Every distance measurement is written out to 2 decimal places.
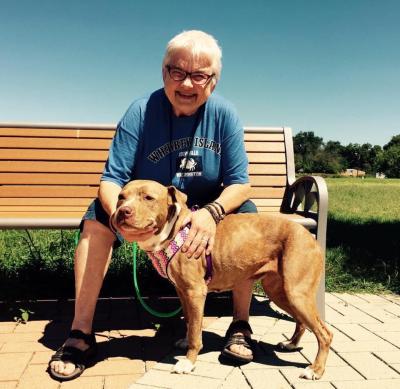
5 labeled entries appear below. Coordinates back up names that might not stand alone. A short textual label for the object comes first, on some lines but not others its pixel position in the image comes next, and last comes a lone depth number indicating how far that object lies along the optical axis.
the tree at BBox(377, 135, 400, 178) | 112.88
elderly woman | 3.00
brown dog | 2.73
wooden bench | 4.46
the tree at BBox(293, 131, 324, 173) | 113.81
